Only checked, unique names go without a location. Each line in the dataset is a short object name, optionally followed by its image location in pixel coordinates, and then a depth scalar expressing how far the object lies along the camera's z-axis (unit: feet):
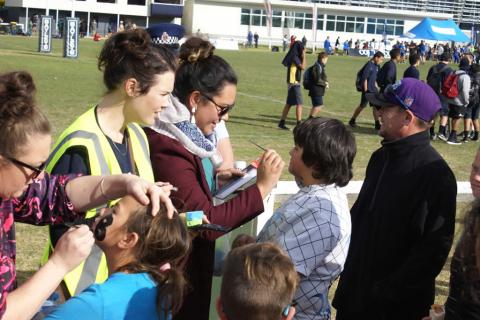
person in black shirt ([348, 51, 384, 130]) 55.47
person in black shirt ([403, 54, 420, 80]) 52.26
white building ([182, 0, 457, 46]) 273.75
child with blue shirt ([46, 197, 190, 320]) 8.42
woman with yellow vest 10.73
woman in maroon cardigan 11.18
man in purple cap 12.09
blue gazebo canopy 169.89
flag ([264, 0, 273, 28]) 248.15
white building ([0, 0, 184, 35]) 244.83
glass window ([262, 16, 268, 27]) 279.28
